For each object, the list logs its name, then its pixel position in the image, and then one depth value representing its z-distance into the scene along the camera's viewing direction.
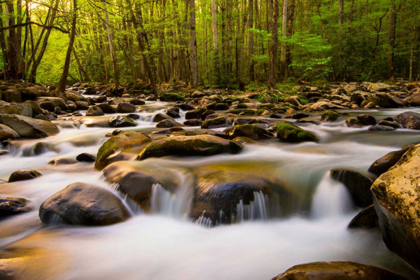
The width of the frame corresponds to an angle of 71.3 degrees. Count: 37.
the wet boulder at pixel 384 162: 3.02
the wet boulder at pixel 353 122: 6.62
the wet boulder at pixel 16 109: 7.33
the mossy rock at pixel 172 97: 13.77
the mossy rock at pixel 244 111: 8.91
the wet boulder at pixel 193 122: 7.84
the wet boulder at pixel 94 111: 9.89
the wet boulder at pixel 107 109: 10.61
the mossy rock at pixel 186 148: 4.57
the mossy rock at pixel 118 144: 4.71
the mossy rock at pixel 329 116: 7.26
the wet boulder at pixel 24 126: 6.65
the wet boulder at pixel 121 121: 8.36
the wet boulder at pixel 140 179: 3.33
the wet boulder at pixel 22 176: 4.16
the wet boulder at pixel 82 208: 2.93
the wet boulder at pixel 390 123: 6.14
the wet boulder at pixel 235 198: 2.95
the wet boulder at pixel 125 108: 10.80
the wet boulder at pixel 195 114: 9.02
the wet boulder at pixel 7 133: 6.29
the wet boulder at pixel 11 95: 9.40
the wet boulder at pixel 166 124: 7.81
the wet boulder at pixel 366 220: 2.48
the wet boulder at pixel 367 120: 6.62
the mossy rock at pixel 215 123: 7.35
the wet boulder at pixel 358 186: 2.94
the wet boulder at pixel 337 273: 1.72
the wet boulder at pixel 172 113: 9.58
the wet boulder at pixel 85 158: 5.24
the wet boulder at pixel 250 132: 5.86
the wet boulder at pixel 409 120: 5.97
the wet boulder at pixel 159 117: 8.61
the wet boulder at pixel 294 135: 5.59
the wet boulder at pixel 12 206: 3.19
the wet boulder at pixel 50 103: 9.88
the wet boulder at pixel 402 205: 1.73
